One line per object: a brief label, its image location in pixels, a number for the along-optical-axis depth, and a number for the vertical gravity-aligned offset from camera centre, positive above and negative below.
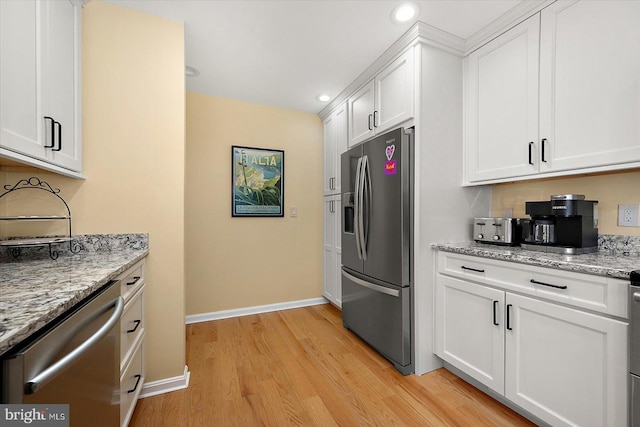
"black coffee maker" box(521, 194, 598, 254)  1.48 -0.08
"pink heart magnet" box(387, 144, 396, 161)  1.97 +0.45
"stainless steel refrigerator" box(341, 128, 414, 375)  1.92 -0.25
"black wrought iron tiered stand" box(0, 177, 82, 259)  1.29 -0.03
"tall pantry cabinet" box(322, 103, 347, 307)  3.03 +0.10
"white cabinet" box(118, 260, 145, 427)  1.27 -0.67
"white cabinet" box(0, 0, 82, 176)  1.04 +0.58
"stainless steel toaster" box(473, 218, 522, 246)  1.77 -0.13
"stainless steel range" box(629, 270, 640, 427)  1.03 -0.53
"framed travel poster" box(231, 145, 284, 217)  3.07 +0.35
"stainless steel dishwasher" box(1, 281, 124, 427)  0.56 -0.39
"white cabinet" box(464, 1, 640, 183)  1.34 +0.69
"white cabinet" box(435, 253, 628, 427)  1.13 -0.70
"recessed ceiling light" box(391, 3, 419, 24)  1.68 +1.28
